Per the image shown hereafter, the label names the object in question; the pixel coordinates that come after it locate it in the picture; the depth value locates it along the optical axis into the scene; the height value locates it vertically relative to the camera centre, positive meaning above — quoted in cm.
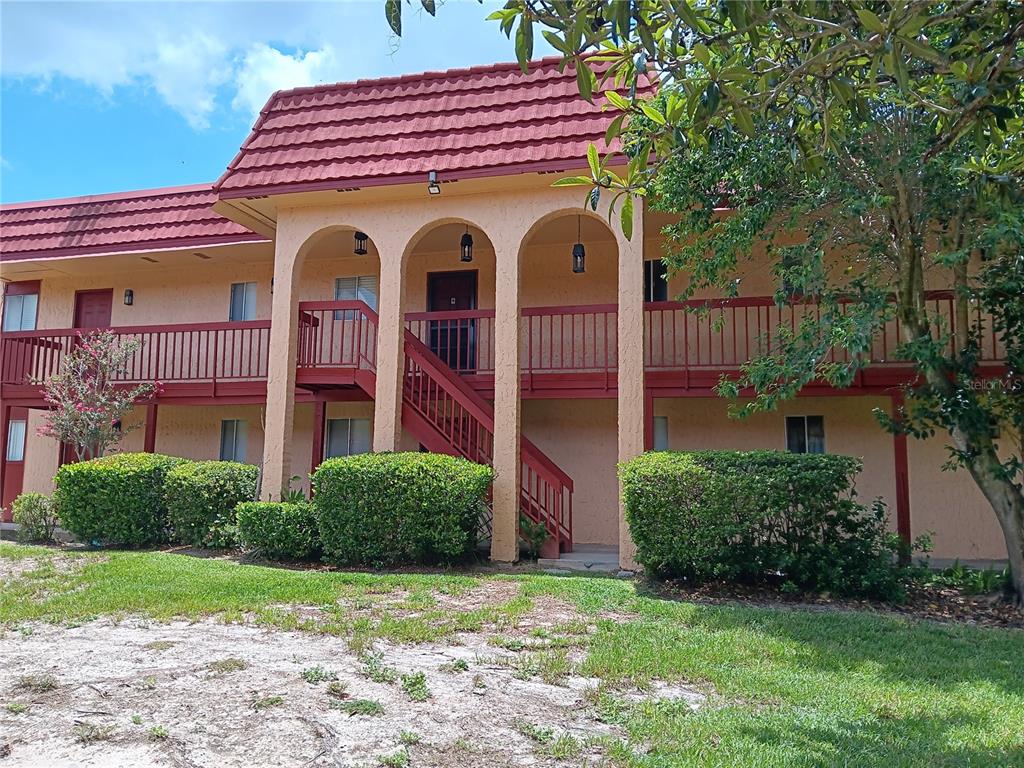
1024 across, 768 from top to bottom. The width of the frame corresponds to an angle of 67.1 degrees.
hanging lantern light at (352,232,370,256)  1292 +403
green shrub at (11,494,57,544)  1186 -62
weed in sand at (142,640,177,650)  563 -121
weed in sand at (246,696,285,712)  436 -125
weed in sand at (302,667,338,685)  483 -122
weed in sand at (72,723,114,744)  390 -129
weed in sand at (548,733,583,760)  381 -131
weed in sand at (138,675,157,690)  470 -124
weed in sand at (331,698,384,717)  430 -126
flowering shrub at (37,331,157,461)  1220 +134
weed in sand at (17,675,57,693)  464 -124
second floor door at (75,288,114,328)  1616 +358
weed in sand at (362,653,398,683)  493 -122
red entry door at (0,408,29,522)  1608 +53
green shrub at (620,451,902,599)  803 -38
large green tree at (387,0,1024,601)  369 +226
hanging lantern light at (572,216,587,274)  1218 +360
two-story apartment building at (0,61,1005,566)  1048 +264
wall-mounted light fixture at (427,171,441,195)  1025 +398
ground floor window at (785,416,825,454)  1216 +86
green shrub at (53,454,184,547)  1098 -30
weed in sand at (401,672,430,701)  461 -124
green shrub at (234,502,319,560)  994 -62
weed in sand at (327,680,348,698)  458 -124
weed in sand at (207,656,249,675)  504 -121
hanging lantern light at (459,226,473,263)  1244 +382
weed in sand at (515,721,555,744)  401 -130
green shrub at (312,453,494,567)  930 -30
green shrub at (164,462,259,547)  1075 -34
